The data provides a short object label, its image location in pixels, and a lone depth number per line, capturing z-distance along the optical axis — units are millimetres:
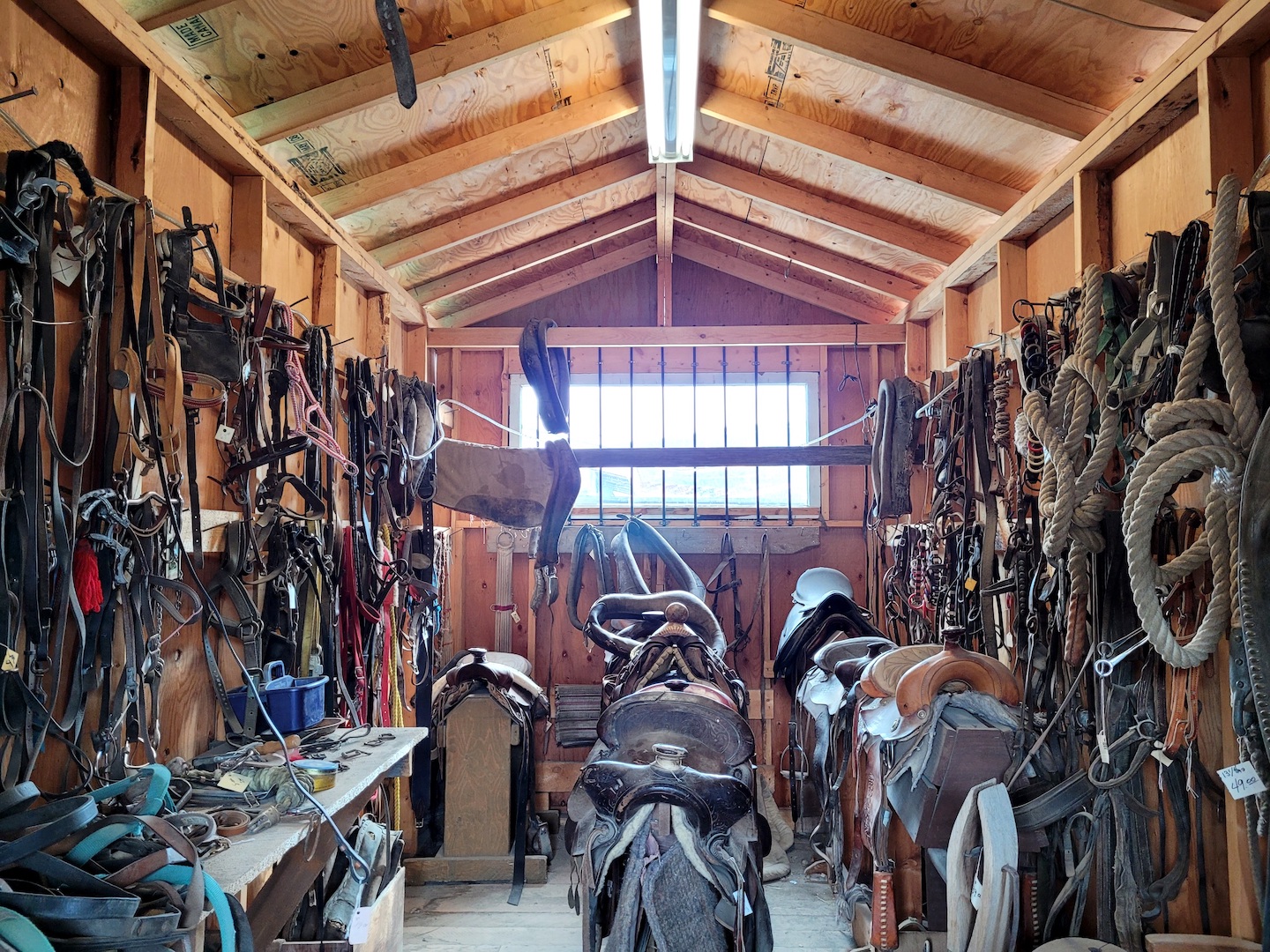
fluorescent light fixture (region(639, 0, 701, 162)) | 2459
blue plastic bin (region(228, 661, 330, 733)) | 2519
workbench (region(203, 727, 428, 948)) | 1681
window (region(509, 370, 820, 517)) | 5723
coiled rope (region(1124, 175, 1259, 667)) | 1919
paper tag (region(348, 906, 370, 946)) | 2352
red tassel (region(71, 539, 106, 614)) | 1848
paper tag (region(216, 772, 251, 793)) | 2051
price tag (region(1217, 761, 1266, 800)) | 1910
